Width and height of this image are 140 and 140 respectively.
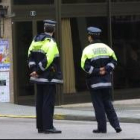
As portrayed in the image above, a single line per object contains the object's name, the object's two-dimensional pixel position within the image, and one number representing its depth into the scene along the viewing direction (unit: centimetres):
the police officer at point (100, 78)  1945
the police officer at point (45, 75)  1950
